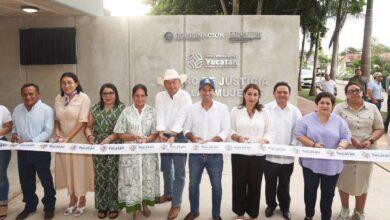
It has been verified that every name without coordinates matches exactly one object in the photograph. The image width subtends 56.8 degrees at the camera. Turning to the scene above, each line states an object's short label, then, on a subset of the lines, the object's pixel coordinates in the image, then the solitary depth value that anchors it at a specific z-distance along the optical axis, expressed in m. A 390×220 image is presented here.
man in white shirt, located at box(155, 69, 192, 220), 4.27
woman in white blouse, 3.94
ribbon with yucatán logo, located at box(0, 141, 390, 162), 3.85
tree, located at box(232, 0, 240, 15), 13.43
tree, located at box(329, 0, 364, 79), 16.91
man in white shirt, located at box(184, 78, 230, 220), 4.02
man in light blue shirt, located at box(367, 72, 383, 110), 10.06
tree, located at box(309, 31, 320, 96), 22.98
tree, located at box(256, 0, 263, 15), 13.77
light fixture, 7.53
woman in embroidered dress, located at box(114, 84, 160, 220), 4.05
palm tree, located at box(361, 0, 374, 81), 13.37
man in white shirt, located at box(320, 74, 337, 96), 12.09
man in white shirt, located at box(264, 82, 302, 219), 4.16
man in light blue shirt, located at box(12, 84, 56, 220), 4.16
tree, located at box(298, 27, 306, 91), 22.25
